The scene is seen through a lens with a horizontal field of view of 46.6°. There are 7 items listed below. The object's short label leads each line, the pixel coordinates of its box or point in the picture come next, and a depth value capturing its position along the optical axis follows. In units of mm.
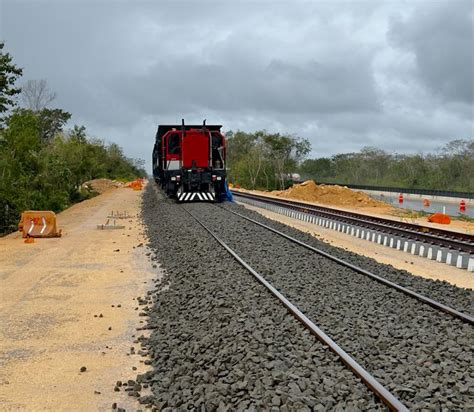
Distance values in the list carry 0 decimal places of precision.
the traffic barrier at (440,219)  27500
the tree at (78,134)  73025
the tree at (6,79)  25156
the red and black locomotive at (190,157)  28016
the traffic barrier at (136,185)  69500
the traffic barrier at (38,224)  18141
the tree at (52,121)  80250
